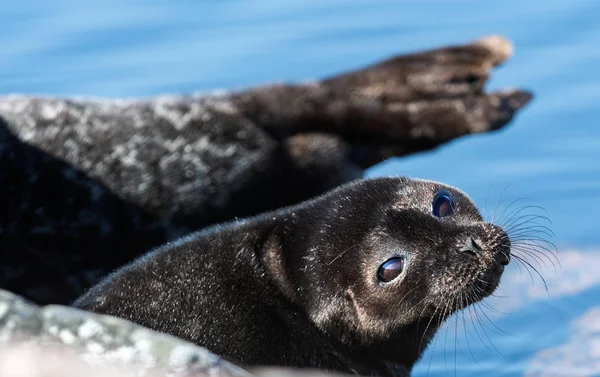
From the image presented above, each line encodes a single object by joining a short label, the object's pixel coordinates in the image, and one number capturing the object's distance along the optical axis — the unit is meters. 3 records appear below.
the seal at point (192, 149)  11.48
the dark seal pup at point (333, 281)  7.77
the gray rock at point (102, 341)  5.19
